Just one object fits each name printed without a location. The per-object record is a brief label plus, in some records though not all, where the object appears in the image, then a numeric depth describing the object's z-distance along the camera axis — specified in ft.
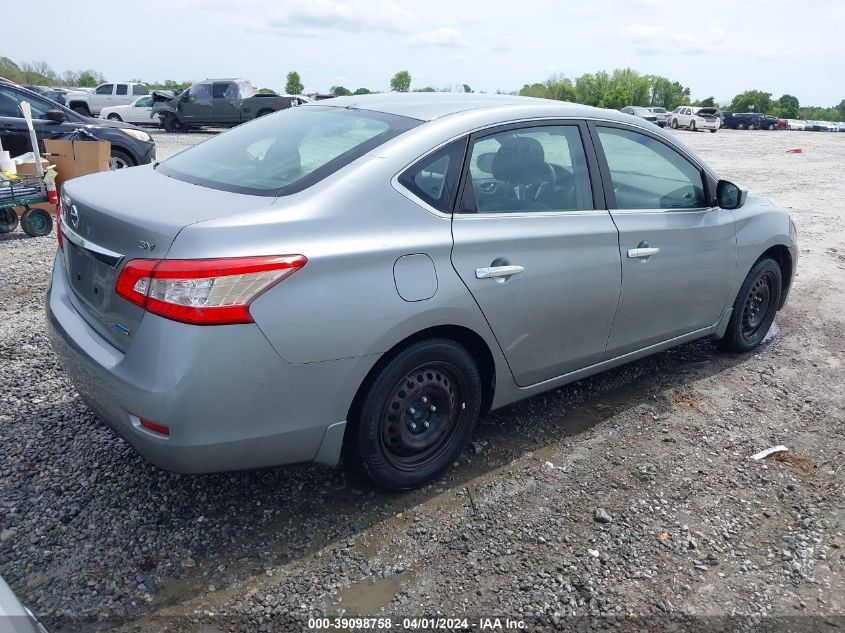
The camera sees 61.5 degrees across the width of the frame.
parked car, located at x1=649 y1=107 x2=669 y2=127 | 143.86
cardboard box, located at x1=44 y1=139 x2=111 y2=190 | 28.68
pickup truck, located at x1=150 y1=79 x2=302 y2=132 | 82.48
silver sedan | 8.40
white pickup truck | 95.91
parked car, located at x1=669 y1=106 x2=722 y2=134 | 134.82
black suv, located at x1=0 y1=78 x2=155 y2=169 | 32.63
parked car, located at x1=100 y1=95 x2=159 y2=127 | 89.30
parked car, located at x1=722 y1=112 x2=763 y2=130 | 158.81
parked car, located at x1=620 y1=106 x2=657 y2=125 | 143.89
